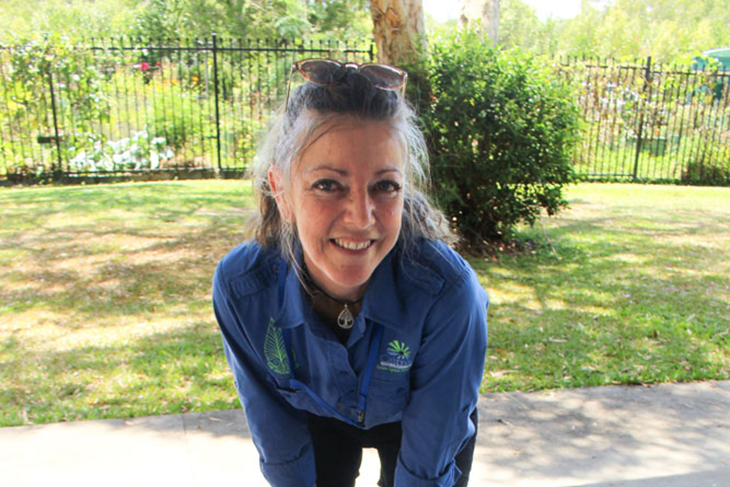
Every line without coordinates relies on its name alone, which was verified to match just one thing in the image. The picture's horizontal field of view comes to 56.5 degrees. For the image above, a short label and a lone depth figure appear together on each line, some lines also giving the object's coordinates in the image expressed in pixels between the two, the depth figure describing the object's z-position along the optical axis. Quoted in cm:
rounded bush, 607
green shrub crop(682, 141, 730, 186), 1296
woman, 166
